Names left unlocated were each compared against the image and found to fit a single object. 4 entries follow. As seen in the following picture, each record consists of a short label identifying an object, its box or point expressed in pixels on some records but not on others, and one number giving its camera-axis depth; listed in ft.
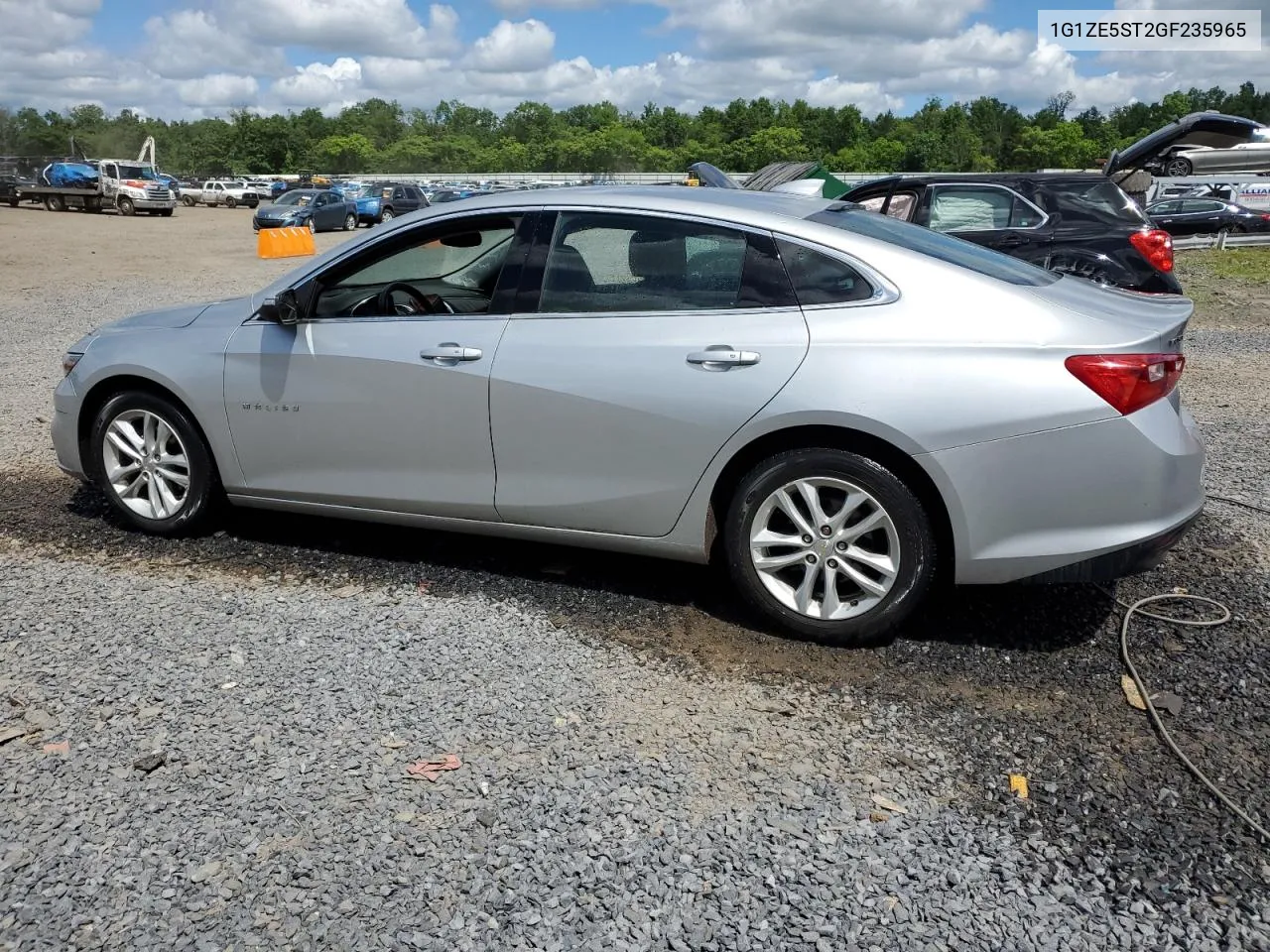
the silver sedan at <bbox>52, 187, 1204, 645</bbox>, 11.81
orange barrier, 80.48
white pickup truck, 196.65
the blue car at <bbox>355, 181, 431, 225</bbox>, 129.39
